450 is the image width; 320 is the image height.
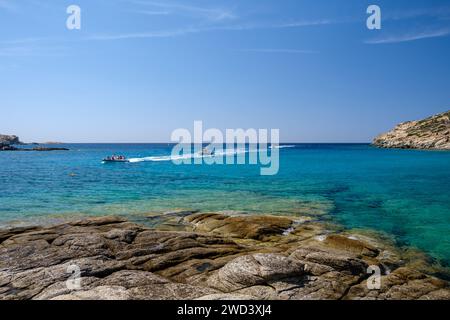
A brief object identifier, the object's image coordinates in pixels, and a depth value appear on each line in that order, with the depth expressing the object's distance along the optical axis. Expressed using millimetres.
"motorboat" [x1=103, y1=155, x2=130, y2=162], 107019
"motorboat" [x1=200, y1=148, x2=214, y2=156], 158125
